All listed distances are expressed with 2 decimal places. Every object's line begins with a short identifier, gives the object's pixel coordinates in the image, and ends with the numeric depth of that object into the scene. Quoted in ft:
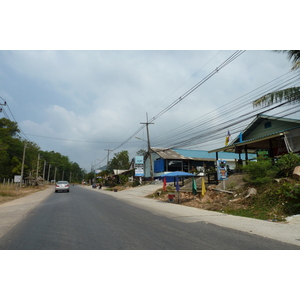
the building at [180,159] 123.44
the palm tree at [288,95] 42.76
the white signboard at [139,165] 133.08
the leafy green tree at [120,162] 235.26
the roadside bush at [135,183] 128.06
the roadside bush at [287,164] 42.60
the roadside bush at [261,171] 43.68
